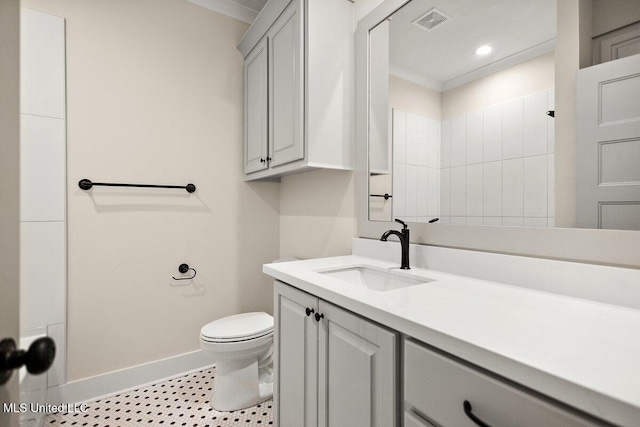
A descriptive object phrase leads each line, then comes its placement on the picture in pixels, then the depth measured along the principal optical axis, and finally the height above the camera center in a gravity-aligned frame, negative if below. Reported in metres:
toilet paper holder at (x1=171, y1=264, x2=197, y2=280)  2.11 -0.38
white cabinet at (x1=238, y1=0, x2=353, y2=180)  1.62 +0.73
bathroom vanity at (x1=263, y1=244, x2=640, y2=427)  0.51 -0.29
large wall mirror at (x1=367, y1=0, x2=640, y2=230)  0.96 +0.36
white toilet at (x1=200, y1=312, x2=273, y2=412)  1.67 -0.82
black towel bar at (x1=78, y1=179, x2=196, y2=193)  1.80 +0.18
